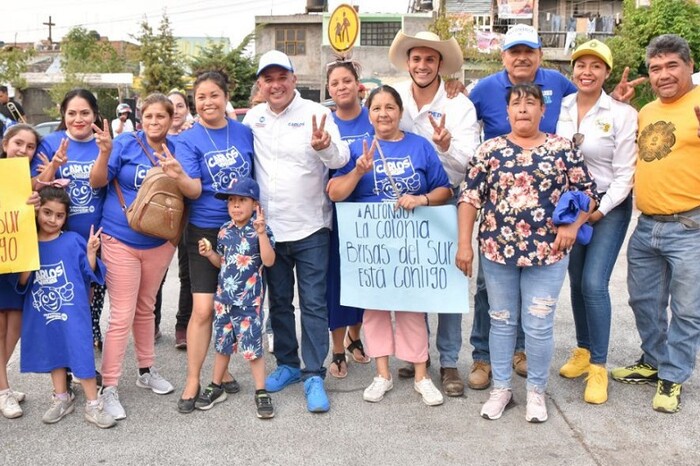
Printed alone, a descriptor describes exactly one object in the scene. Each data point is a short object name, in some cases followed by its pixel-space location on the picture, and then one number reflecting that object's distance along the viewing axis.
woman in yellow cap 4.17
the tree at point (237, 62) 29.31
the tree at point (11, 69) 36.09
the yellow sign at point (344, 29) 8.76
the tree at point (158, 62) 26.31
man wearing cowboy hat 4.29
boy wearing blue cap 3.98
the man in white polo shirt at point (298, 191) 4.18
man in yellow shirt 4.06
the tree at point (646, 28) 25.27
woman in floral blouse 3.80
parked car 15.29
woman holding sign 4.10
